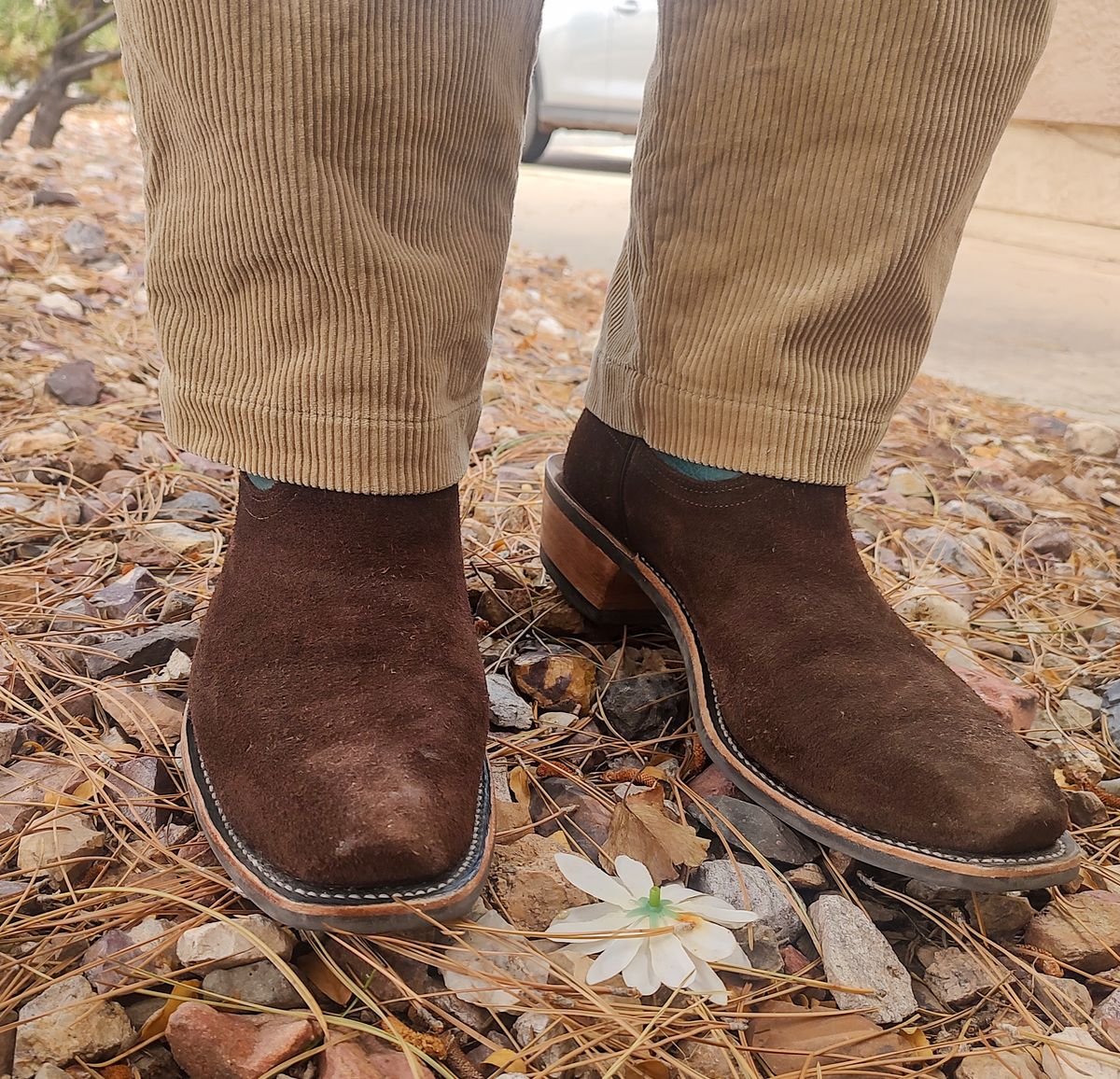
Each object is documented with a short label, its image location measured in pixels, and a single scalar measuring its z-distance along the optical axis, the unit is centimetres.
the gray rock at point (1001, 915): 70
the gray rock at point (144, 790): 72
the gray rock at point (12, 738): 77
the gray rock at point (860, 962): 62
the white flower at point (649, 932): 59
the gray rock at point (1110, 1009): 63
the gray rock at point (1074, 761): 88
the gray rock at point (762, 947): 65
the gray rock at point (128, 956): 58
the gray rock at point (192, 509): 120
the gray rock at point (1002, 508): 151
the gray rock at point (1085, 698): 101
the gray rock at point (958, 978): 64
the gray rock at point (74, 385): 150
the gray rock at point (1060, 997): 63
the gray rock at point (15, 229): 223
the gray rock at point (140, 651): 88
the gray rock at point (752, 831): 74
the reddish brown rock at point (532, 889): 66
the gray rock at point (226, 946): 59
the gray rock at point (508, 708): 87
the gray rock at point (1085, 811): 82
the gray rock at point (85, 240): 222
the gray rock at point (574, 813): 75
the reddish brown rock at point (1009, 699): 92
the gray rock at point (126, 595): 98
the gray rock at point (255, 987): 58
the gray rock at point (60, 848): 66
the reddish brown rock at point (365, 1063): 54
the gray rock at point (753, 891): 67
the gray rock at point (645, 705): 89
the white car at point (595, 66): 493
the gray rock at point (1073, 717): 97
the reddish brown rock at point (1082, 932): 67
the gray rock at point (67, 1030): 54
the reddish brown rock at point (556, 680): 91
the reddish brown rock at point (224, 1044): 54
